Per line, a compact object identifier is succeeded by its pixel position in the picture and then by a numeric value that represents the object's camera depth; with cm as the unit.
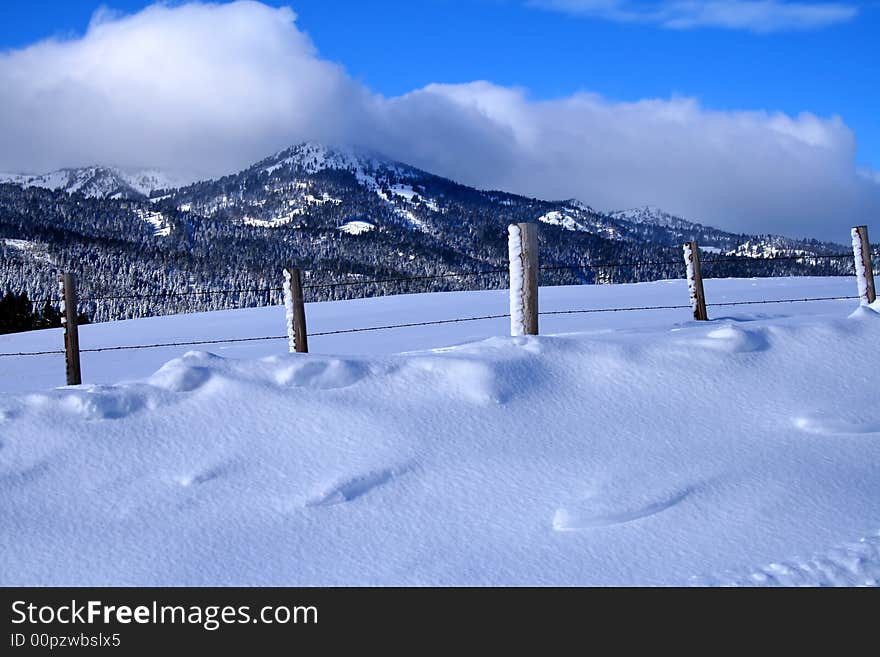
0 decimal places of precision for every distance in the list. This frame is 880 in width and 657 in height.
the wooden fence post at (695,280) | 998
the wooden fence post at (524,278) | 700
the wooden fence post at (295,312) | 811
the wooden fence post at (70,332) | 758
